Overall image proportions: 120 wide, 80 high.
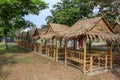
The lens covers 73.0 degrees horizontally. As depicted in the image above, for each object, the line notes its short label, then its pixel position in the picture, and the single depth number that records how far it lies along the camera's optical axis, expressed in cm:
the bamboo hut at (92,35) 553
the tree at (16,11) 950
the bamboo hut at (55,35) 748
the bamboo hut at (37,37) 1128
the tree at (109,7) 731
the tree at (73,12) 1114
